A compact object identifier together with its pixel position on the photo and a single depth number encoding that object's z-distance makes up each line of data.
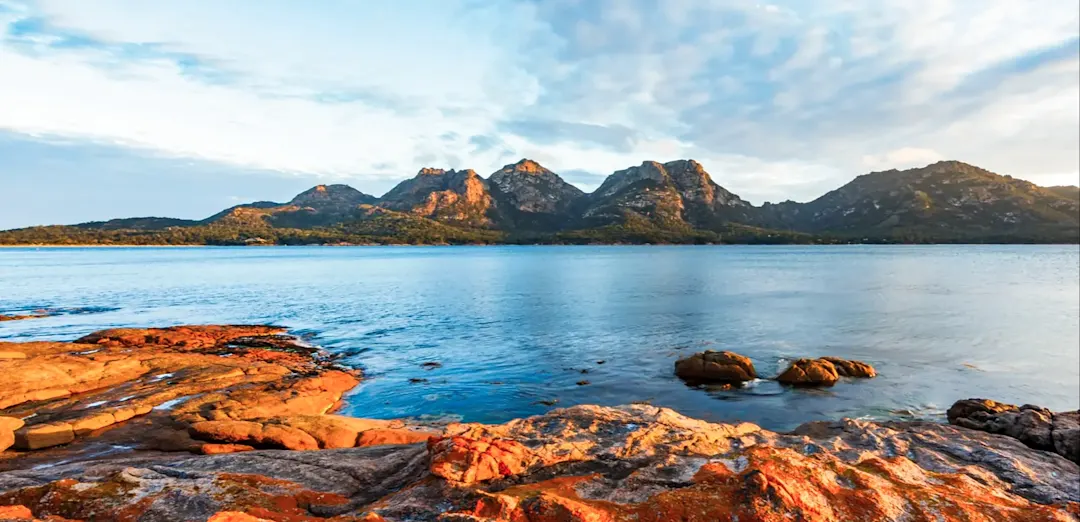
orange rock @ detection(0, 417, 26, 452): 16.72
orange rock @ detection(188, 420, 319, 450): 17.89
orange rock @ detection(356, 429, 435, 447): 18.95
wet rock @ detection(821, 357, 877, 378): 31.31
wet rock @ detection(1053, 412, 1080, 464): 16.22
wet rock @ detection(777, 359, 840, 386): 29.33
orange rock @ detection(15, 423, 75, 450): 17.34
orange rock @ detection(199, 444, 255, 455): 16.64
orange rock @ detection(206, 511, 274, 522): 6.83
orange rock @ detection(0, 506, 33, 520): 7.77
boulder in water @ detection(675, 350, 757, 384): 30.36
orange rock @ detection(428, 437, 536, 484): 9.57
